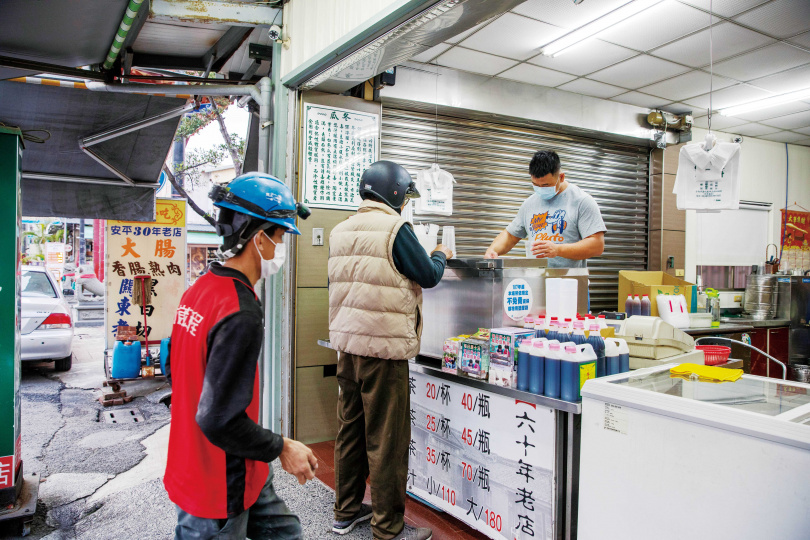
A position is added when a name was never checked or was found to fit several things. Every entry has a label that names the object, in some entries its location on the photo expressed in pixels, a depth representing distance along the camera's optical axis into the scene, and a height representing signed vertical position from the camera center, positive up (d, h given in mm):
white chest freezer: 1512 -638
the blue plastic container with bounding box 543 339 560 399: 2211 -472
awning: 5227 +1365
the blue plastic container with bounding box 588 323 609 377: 2295 -386
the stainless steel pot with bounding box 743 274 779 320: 6801 -378
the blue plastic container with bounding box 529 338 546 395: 2279 -454
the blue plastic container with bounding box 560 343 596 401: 2133 -444
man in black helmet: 2523 -315
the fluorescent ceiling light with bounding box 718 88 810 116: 5922 +2017
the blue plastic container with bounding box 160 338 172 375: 6371 -1146
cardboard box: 5133 -192
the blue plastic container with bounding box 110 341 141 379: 6230 -1282
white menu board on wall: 4051 +888
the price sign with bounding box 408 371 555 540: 2305 -998
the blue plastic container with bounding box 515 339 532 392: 2354 -472
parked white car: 6816 -872
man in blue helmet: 1321 -350
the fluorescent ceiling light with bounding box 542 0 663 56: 4078 +2078
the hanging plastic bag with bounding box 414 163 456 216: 4727 +695
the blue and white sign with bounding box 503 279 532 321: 2844 -197
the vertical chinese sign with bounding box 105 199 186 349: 6773 -144
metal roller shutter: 5309 +1087
